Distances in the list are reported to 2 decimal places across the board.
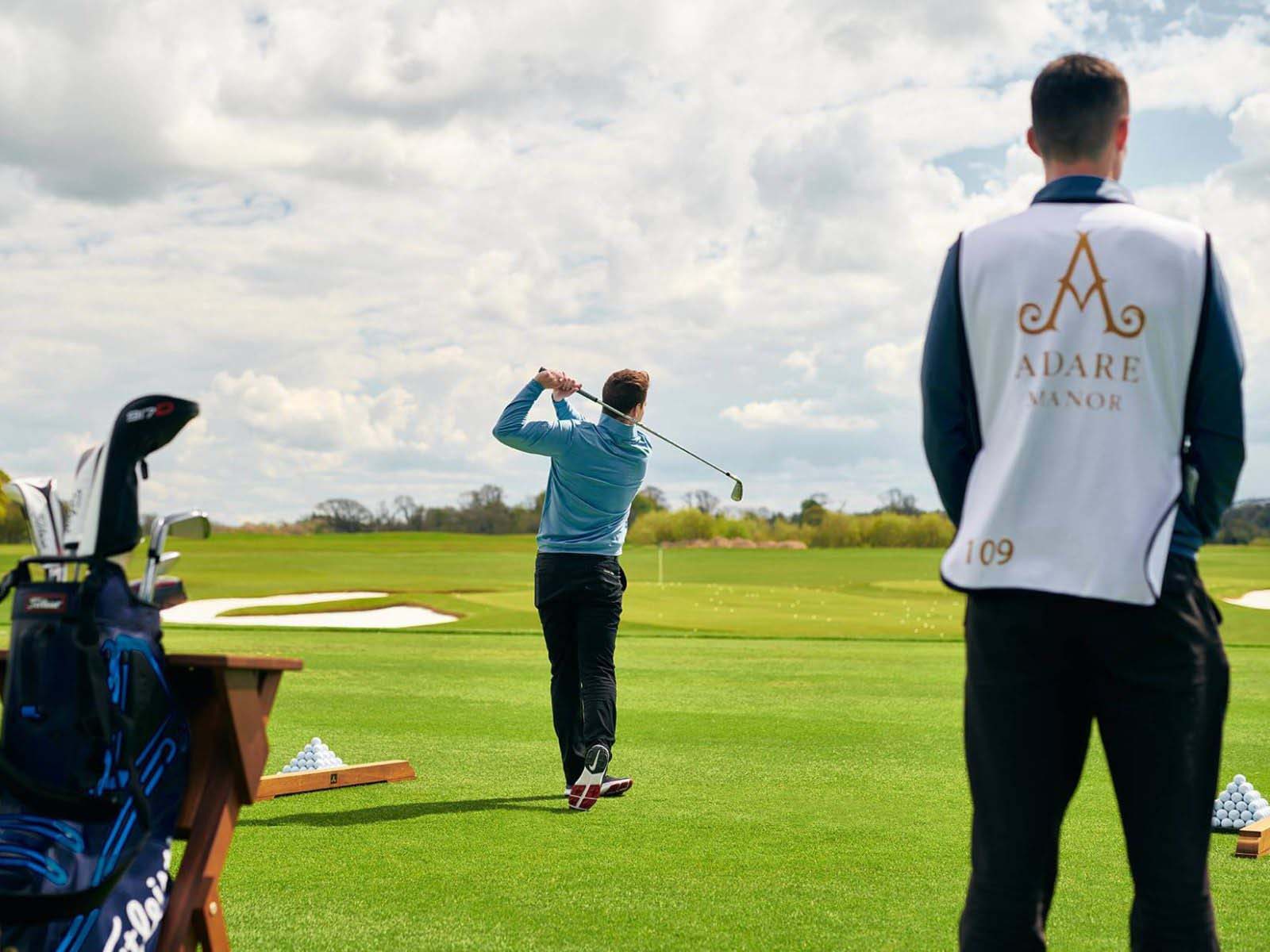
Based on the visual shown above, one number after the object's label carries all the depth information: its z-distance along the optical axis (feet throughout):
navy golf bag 8.05
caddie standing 7.07
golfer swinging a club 18.39
